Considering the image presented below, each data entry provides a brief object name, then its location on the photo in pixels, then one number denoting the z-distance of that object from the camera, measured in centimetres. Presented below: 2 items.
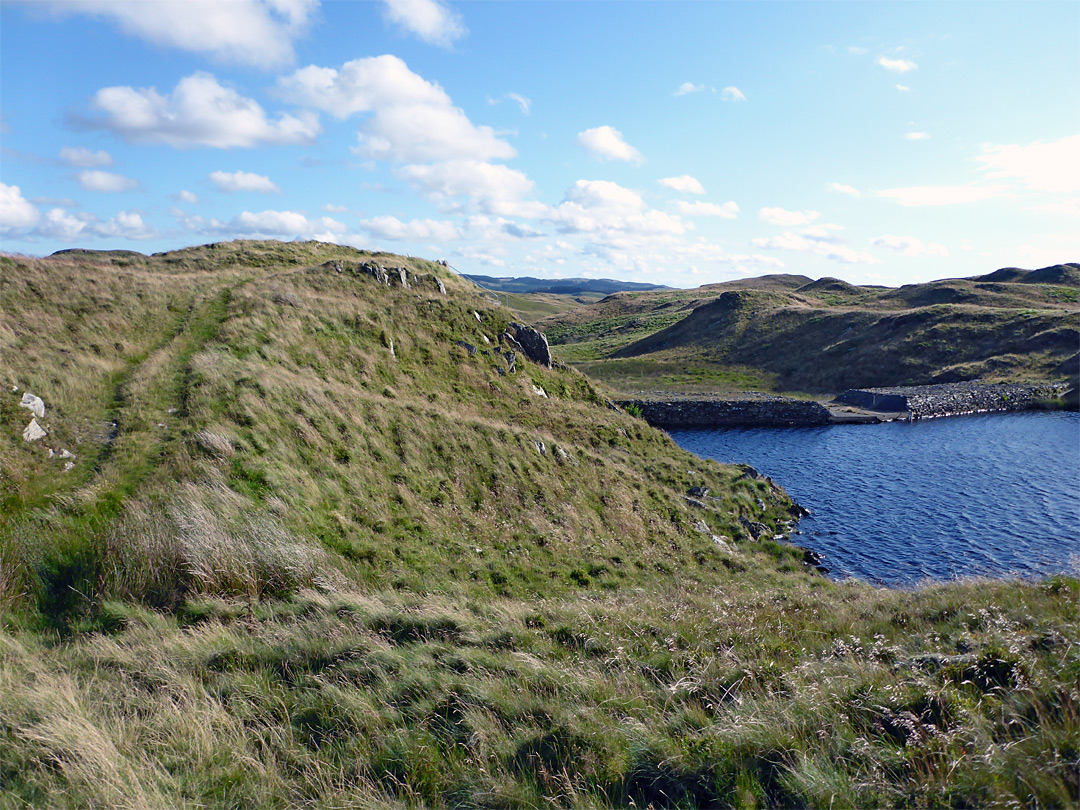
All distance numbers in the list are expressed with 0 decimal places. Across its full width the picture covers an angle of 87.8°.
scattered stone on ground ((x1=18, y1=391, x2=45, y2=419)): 1557
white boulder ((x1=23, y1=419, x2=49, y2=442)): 1445
